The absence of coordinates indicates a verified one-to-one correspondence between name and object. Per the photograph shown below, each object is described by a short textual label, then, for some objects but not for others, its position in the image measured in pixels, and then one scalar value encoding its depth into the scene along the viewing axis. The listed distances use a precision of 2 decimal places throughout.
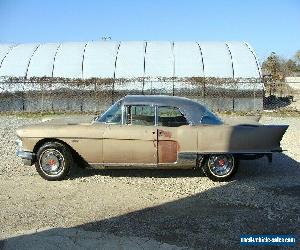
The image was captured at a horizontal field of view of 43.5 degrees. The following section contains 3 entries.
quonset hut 19.20
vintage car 6.66
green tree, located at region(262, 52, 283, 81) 36.97
